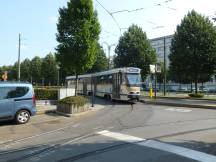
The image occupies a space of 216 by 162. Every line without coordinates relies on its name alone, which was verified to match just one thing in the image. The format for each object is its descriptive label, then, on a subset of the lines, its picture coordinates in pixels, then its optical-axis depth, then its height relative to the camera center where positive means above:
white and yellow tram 15.33 +0.12
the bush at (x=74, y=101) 10.39 -0.92
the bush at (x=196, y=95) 21.64 -1.17
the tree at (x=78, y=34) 12.85 +3.41
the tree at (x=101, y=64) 31.10 +3.28
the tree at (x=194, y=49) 21.96 +4.18
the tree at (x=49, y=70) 41.92 +3.14
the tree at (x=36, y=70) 44.66 +3.27
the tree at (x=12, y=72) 56.96 +3.51
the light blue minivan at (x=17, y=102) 8.40 -0.80
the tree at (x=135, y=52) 27.28 +4.78
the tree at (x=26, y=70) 47.21 +3.50
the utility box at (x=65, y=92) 13.27 -0.55
